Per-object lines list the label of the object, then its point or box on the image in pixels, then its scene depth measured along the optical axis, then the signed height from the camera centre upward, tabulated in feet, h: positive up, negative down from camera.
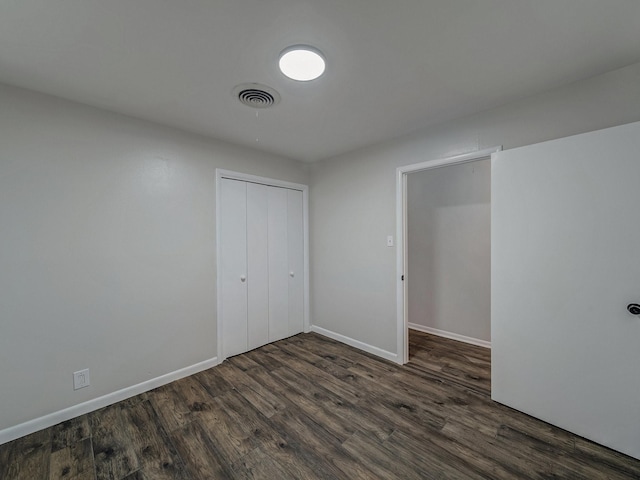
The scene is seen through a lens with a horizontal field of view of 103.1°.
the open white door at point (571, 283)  4.92 -1.05
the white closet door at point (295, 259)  11.45 -1.05
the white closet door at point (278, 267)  10.75 -1.32
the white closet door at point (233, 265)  9.23 -1.05
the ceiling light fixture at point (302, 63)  4.75 +3.45
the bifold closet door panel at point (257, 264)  10.03 -1.12
